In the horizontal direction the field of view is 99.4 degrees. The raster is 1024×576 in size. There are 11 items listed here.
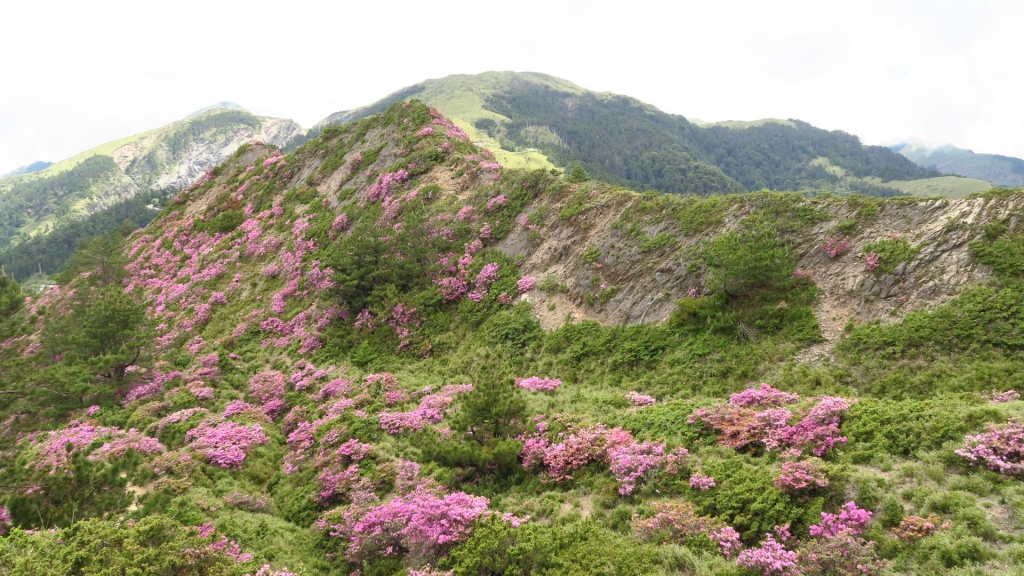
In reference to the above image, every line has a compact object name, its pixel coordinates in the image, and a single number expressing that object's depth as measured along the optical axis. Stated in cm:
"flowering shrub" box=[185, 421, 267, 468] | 1675
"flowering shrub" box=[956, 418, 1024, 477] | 786
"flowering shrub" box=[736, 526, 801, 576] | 739
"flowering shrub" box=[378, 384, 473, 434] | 1711
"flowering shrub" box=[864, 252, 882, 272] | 1589
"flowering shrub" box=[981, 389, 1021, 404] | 1060
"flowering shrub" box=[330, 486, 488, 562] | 1020
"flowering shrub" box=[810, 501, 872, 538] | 793
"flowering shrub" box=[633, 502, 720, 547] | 882
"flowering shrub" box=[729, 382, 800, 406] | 1305
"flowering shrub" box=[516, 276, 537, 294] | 2362
